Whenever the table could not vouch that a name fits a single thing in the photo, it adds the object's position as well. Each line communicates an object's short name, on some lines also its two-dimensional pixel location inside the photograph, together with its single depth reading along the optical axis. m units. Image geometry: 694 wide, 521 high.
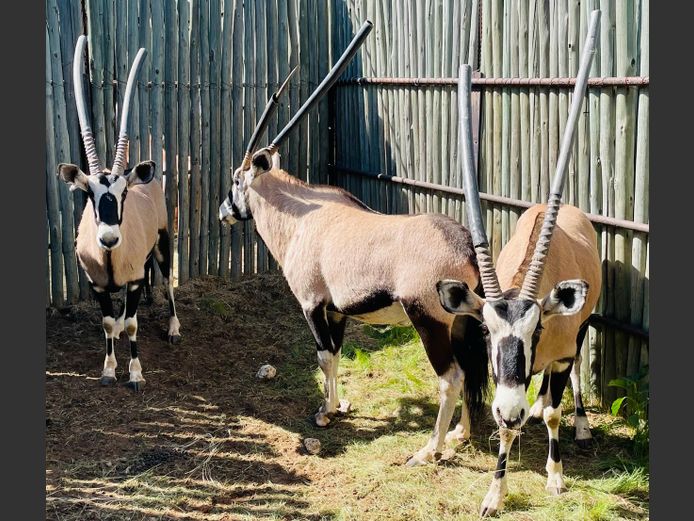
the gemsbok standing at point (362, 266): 6.23
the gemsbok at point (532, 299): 4.98
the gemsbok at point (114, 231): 7.30
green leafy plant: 6.40
